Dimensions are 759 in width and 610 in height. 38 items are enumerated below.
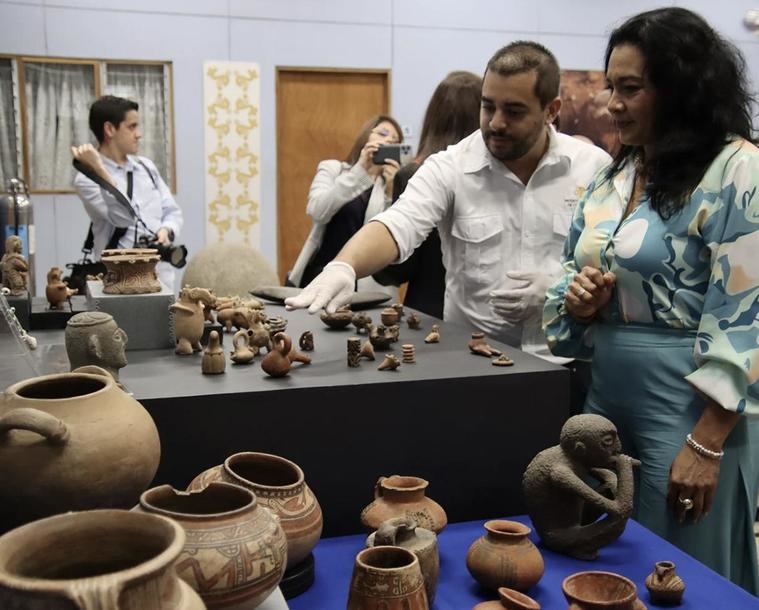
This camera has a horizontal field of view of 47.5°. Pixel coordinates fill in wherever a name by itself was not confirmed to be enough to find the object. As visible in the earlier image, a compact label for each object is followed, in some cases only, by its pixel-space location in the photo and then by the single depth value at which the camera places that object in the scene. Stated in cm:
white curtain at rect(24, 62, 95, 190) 659
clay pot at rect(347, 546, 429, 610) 144
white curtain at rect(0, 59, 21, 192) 654
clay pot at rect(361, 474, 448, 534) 178
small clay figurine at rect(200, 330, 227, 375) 211
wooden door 727
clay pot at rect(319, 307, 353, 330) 272
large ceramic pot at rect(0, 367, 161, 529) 128
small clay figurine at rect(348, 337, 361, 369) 220
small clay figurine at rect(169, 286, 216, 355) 235
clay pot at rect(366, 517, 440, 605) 159
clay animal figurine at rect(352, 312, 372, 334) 264
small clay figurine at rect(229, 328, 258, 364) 224
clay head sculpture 192
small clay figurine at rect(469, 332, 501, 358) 237
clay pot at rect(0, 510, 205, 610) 89
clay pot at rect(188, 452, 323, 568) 154
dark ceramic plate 319
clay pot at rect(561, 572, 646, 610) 150
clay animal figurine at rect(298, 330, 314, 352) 240
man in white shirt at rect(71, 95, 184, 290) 464
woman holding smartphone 417
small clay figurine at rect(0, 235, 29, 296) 311
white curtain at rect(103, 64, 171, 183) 675
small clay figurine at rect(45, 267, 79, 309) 316
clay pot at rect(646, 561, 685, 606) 167
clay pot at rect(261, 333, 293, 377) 207
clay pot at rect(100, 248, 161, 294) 239
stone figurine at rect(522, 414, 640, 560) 182
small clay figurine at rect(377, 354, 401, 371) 217
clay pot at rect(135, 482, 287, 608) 123
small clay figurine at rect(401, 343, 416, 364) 229
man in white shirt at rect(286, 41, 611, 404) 277
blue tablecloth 169
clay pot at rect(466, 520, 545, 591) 168
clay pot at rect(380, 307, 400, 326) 266
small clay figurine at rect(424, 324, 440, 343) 255
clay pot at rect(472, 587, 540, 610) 152
